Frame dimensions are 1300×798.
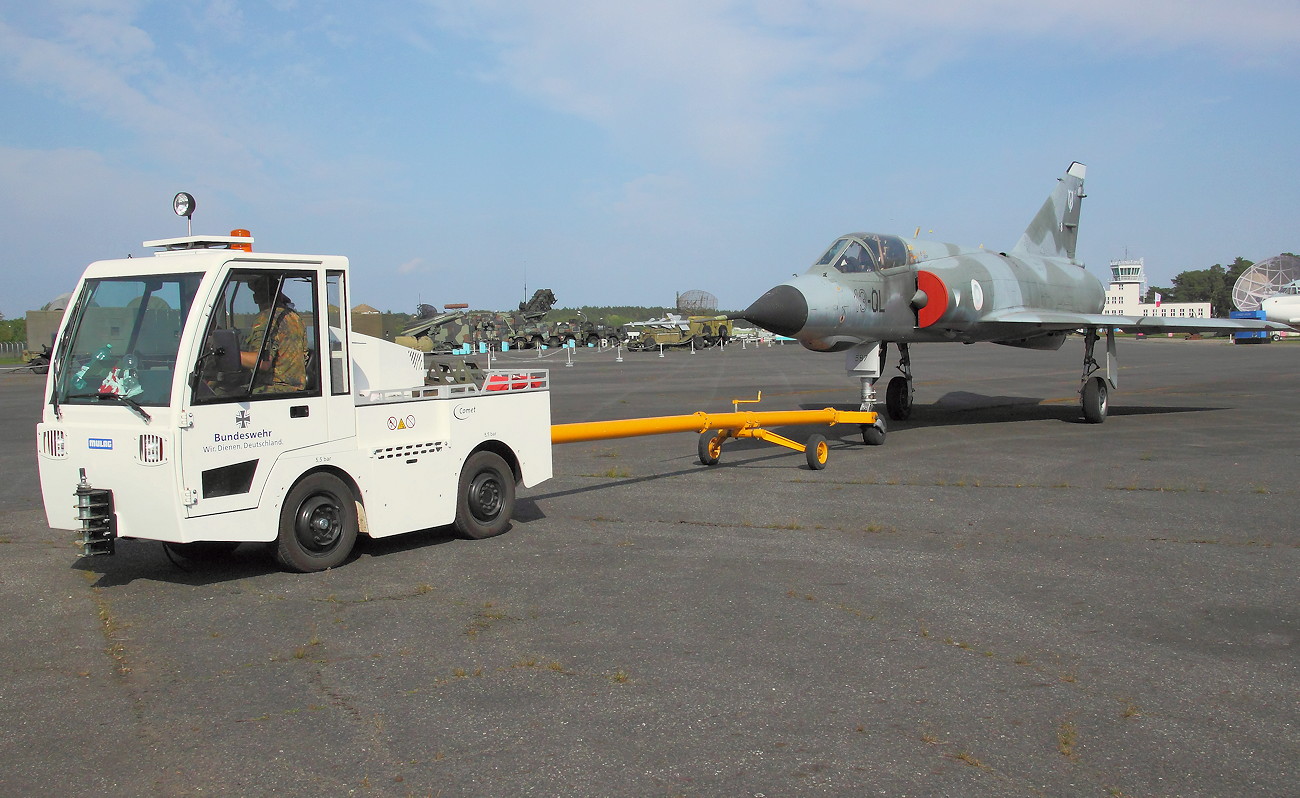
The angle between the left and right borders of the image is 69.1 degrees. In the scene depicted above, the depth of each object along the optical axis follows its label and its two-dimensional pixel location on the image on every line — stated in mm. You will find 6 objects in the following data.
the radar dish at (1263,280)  61062
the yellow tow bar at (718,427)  9414
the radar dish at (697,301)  83938
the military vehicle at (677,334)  65188
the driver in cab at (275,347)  6680
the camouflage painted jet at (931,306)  13188
